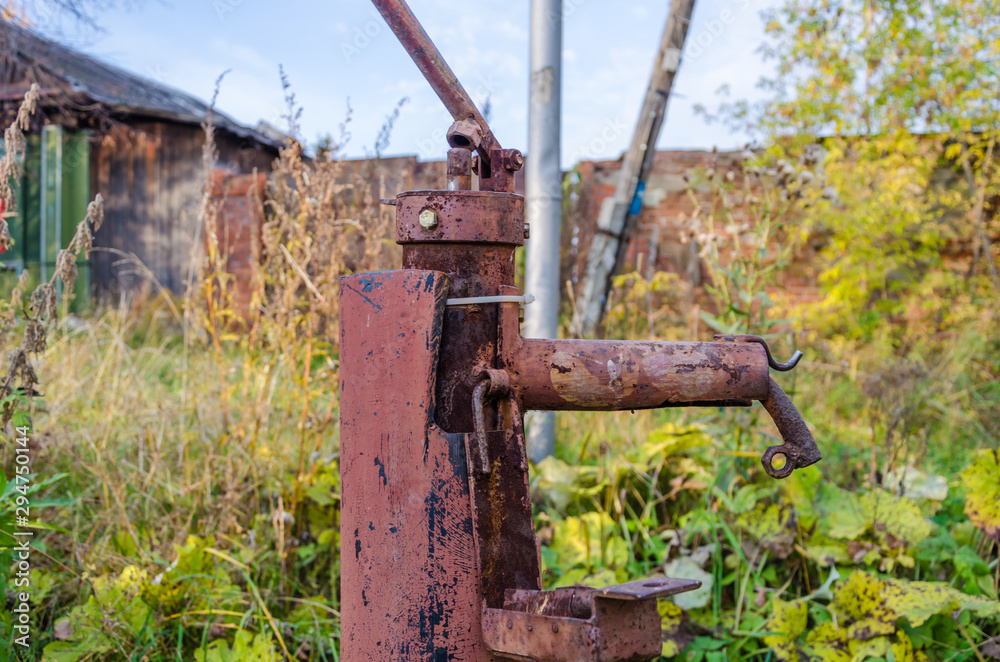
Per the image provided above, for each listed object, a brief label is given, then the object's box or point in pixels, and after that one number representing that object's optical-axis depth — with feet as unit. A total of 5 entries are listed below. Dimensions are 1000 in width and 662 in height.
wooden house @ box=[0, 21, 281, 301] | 24.76
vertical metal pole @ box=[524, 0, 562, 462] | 8.27
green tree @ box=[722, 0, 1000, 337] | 18.11
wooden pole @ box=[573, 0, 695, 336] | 15.62
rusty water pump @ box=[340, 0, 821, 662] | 2.78
